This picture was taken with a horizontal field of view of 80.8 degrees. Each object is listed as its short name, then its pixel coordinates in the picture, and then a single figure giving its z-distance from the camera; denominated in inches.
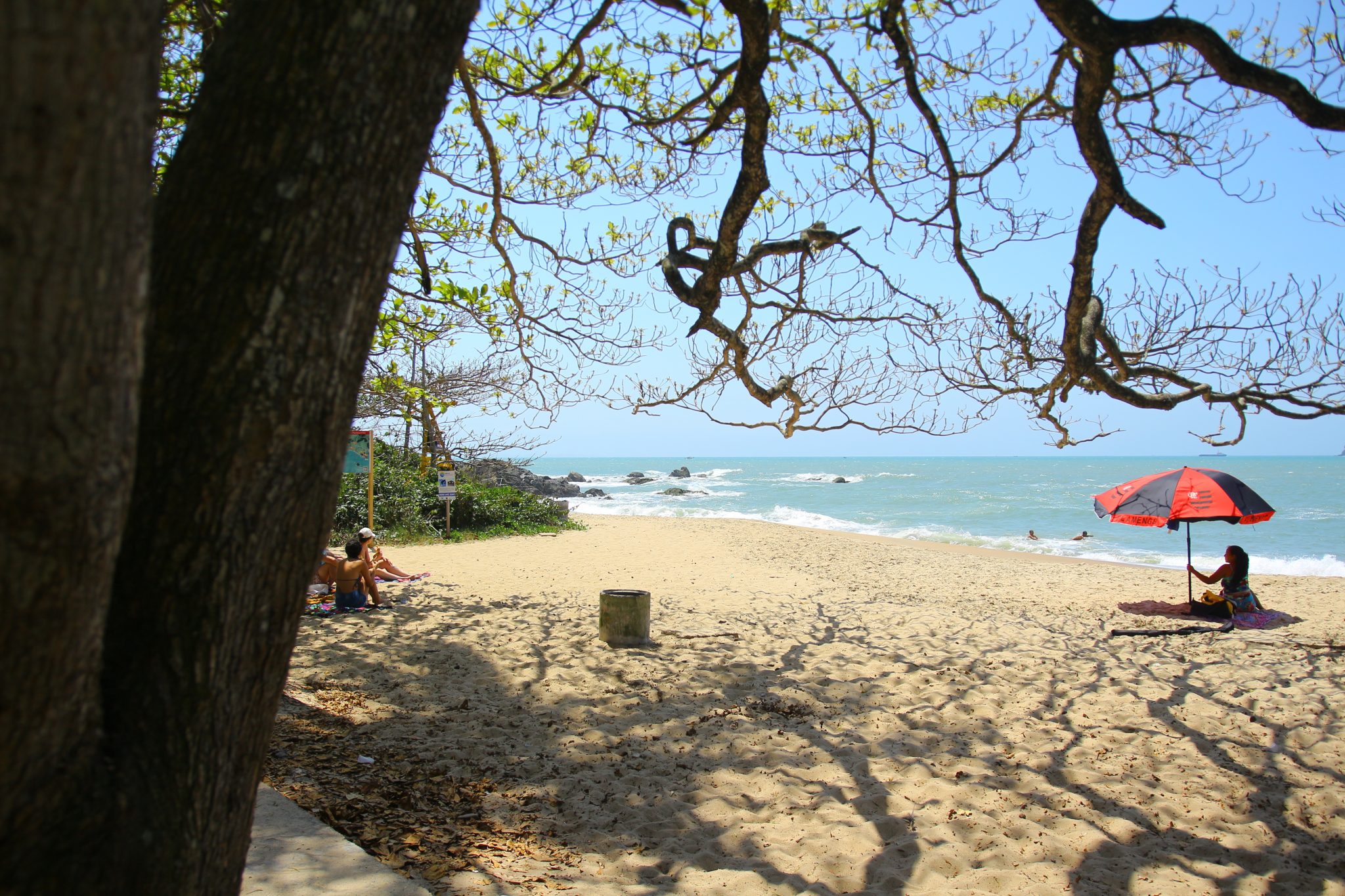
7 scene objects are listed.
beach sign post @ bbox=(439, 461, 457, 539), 591.2
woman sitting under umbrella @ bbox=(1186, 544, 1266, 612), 368.5
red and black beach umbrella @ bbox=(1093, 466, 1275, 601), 345.7
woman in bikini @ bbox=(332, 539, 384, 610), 325.4
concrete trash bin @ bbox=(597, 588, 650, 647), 273.3
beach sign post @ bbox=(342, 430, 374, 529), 466.0
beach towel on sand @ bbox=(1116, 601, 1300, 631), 359.7
